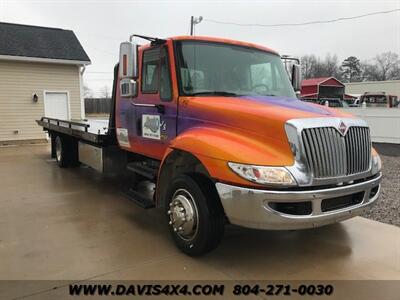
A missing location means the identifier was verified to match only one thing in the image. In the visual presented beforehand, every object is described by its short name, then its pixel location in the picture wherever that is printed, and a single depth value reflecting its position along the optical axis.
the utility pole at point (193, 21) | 28.52
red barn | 38.00
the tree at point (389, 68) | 73.38
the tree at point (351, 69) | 77.50
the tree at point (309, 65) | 70.62
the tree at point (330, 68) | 72.06
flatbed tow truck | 3.81
